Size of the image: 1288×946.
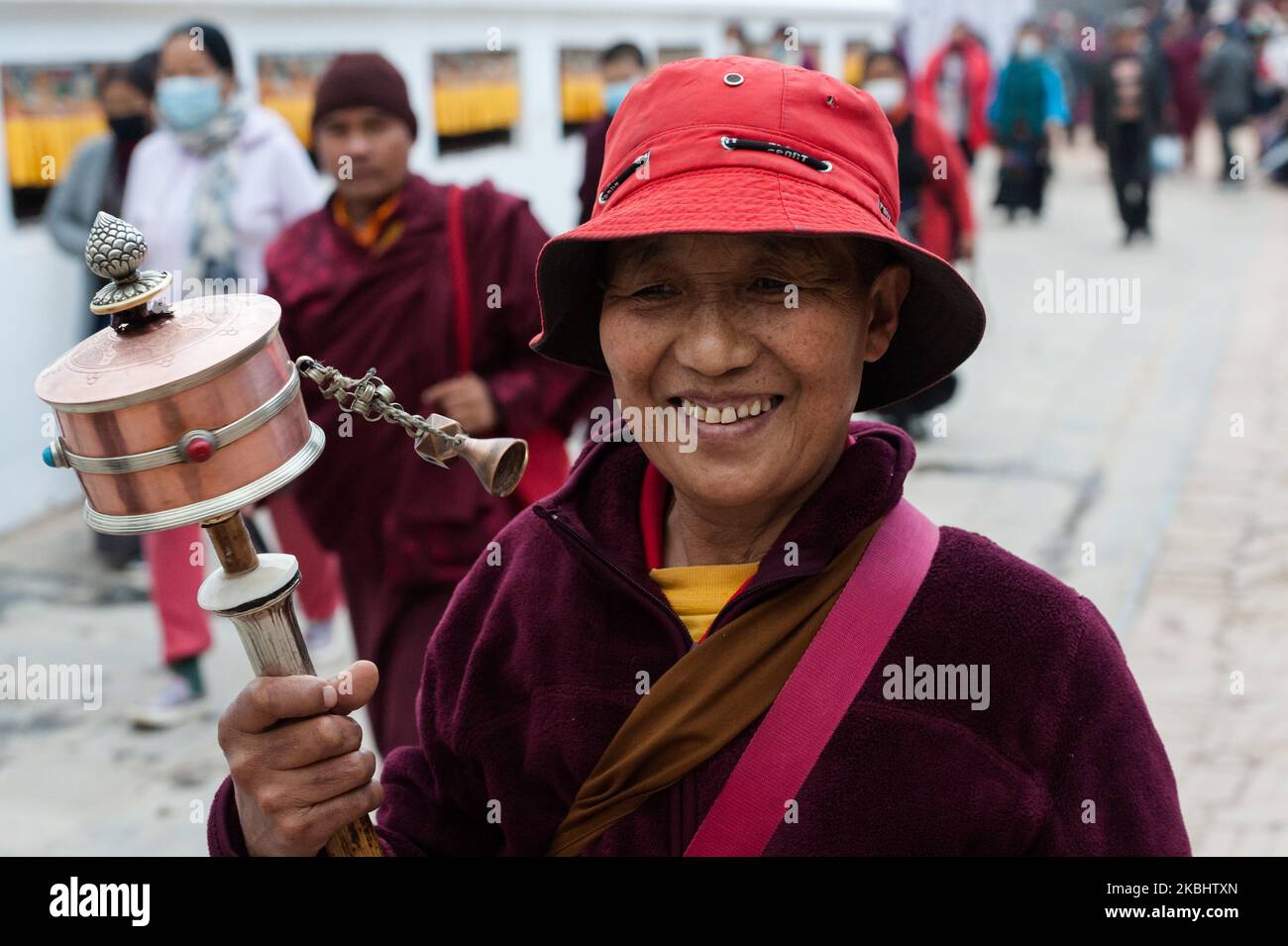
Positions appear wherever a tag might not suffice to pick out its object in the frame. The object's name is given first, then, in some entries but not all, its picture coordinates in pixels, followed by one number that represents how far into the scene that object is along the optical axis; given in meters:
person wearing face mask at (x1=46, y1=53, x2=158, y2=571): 6.48
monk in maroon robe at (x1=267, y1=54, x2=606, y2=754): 3.76
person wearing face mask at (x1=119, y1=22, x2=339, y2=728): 5.15
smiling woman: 1.64
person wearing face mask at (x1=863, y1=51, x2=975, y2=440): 8.16
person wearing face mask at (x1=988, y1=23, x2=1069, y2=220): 16.00
